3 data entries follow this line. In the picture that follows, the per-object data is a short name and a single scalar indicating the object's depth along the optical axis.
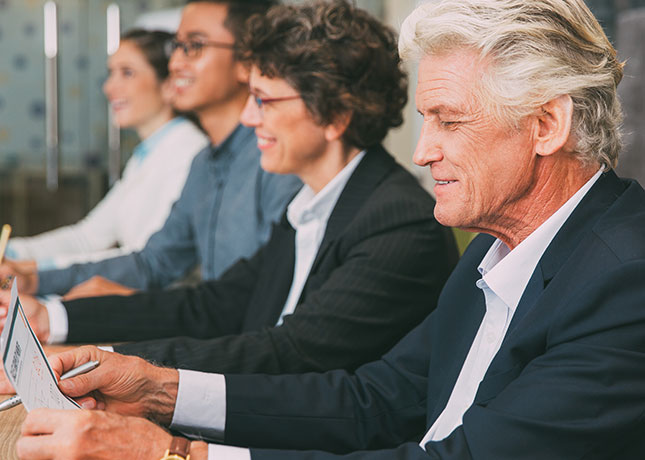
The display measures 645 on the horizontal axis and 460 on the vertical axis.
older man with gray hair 0.97
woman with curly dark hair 1.62
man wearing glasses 2.56
